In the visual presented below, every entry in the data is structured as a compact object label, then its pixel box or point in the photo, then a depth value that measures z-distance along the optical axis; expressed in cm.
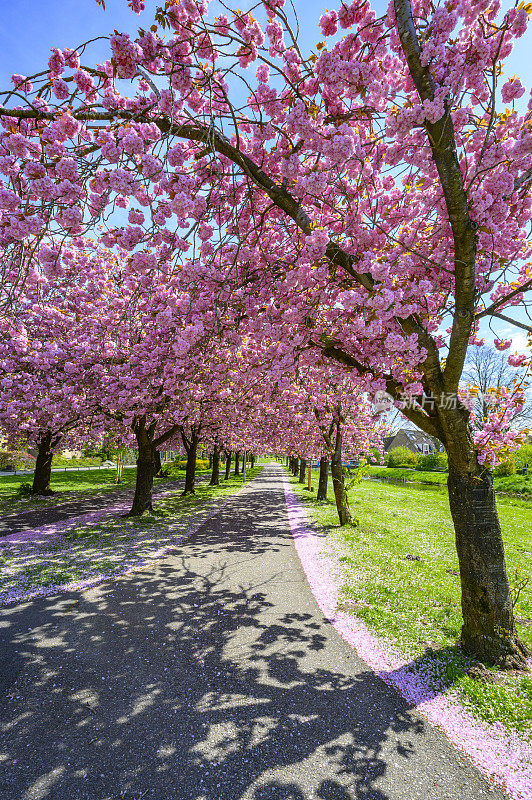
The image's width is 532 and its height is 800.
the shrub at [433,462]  5106
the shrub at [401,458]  6159
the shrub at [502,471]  3073
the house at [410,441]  7850
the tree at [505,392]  572
